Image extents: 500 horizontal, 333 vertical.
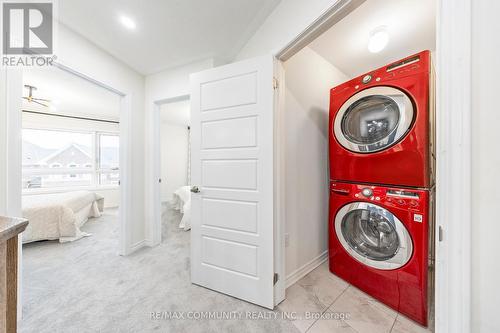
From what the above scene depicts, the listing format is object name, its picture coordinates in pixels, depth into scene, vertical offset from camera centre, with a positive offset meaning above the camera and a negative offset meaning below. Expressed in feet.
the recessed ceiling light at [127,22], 5.10 +4.38
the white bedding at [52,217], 7.64 -2.39
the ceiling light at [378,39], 4.81 +3.62
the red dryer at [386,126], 3.89 +1.07
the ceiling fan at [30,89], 8.27 +3.71
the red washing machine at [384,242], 3.91 -2.01
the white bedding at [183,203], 10.06 -2.69
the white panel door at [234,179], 4.48 -0.35
